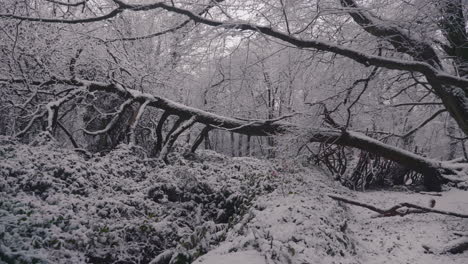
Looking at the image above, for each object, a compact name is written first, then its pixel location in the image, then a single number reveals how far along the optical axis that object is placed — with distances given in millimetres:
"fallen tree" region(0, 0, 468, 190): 4480
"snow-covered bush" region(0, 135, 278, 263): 3277
